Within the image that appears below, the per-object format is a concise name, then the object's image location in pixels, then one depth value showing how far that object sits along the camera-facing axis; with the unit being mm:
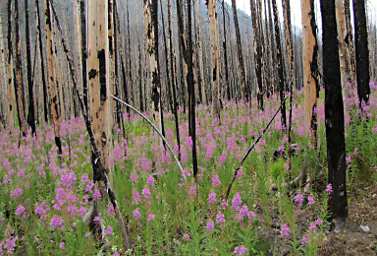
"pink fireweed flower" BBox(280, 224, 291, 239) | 3074
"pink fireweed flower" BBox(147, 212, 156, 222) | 3434
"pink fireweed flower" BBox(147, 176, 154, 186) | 4452
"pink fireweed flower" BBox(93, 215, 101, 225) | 3581
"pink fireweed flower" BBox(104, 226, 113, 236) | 3377
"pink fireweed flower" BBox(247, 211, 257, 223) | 3378
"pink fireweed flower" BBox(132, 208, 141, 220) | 3689
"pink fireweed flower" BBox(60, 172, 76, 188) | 4372
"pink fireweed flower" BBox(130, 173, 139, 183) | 4973
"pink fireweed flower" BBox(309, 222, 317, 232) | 3088
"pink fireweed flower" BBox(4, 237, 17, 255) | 3167
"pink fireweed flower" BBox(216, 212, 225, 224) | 3225
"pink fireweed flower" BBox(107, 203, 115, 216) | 3931
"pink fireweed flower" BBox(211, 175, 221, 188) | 4301
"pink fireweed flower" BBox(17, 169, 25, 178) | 5820
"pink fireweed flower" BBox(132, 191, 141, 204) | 4028
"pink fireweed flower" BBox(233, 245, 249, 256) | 2783
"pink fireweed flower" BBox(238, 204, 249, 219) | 3463
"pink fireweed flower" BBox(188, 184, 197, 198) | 4172
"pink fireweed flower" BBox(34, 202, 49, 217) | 3863
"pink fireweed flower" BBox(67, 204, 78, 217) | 3762
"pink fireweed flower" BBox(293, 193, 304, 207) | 3568
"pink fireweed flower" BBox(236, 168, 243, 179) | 4583
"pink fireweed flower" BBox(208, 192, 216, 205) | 3787
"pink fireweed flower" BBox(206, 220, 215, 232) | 3130
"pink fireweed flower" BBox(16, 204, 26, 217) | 3922
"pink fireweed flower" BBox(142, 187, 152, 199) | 3925
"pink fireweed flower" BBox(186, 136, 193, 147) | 6635
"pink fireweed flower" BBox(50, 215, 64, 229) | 3475
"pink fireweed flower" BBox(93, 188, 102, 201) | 3982
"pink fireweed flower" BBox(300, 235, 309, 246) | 3093
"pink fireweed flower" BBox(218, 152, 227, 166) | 5505
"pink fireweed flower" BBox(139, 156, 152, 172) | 5609
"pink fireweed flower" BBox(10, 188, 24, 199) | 4766
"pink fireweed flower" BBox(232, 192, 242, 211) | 3620
